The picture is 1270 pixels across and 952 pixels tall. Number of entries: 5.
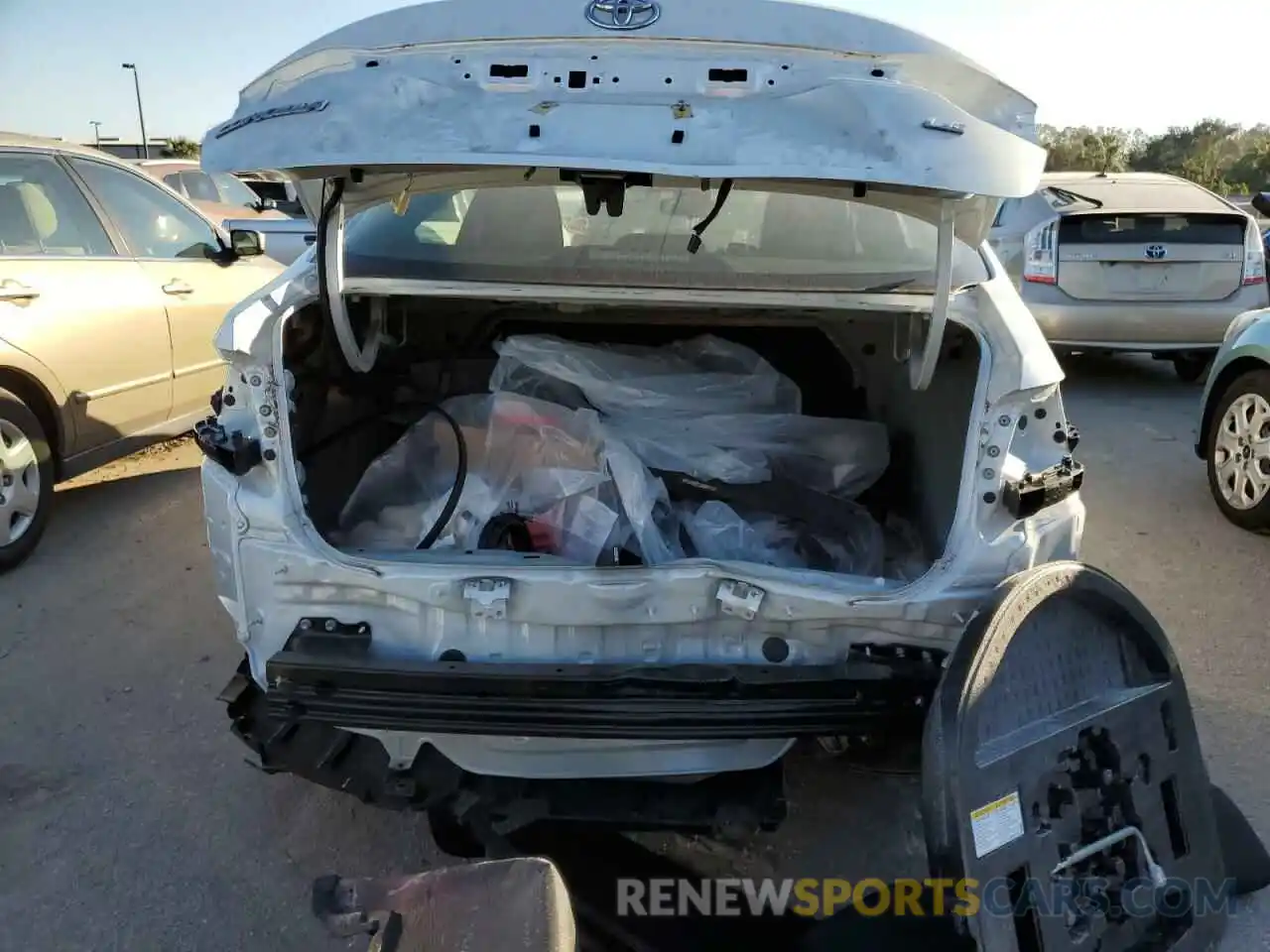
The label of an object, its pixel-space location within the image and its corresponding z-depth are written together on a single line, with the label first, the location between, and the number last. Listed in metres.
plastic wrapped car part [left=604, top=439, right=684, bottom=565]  2.49
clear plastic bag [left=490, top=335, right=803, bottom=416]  2.92
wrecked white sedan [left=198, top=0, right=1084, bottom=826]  1.85
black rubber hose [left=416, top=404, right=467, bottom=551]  2.51
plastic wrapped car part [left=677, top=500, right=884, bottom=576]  2.59
